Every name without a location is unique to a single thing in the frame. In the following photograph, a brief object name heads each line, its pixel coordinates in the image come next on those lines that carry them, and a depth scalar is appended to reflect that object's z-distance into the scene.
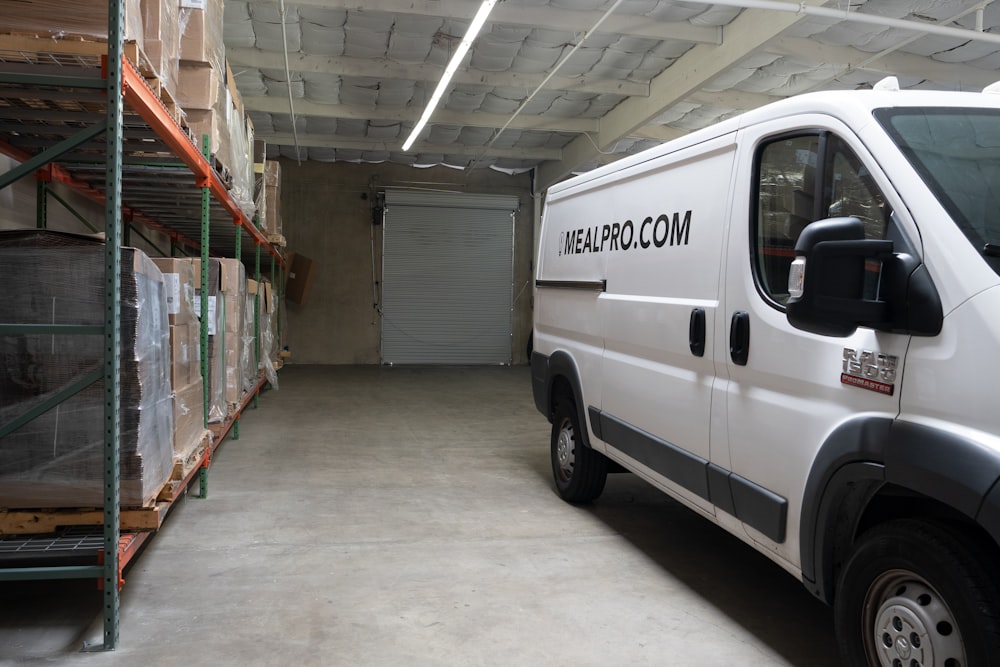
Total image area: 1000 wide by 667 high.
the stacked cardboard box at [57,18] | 2.82
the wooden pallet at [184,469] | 3.44
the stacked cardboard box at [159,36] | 3.53
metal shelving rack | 2.79
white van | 1.98
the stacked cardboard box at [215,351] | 5.72
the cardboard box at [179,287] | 3.95
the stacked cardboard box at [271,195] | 9.32
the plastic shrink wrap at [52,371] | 2.89
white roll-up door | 15.43
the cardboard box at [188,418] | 3.99
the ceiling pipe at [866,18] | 6.06
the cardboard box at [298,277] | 14.34
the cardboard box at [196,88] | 4.70
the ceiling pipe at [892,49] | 6.48
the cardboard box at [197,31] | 4.35
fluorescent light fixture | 6.02
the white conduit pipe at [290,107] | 7.29
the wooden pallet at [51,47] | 2.79
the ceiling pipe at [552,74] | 6.73
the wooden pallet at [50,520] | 2.93
